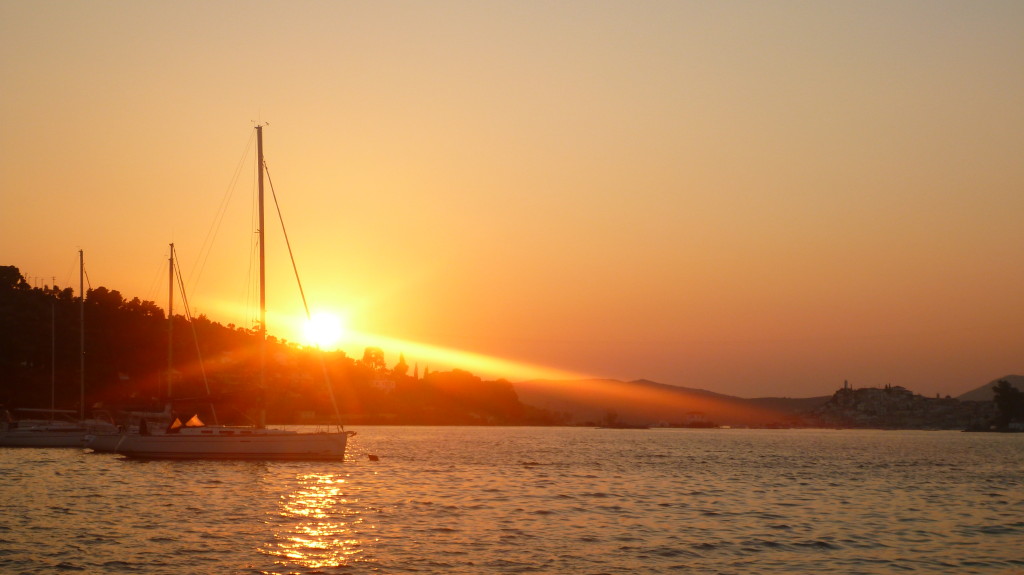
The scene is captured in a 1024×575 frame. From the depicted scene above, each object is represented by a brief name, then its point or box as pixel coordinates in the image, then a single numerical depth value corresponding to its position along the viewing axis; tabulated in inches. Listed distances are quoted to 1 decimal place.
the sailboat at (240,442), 1955.0
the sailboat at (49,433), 2605.8
